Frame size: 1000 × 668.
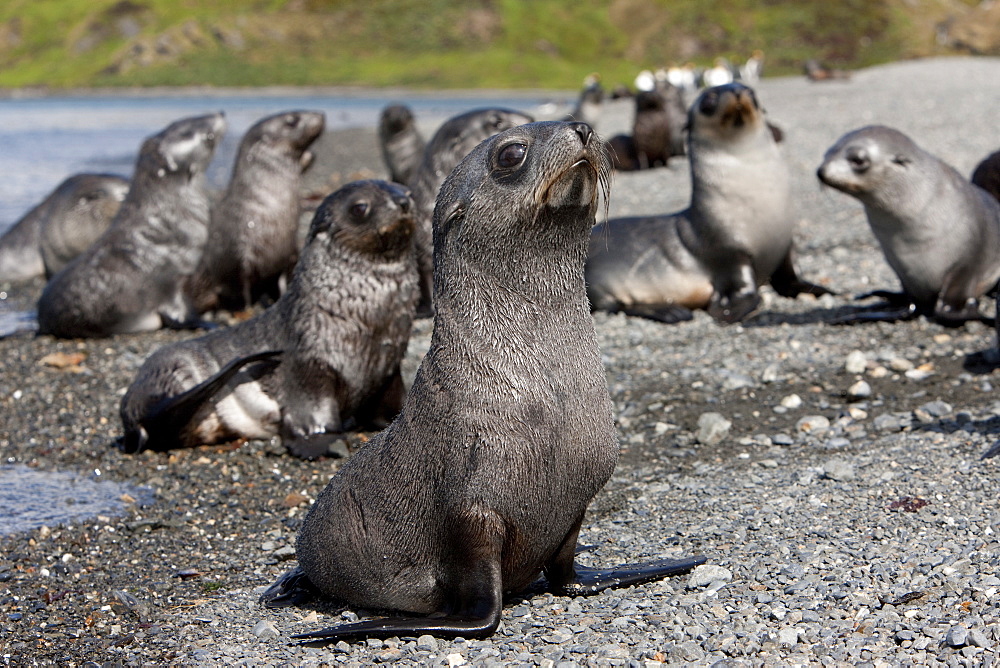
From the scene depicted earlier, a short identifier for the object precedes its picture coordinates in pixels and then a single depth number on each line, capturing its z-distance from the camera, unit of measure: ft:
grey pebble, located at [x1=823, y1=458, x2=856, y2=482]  29.27
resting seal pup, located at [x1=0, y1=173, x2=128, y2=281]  71.61
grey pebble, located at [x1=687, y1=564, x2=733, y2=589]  23.25
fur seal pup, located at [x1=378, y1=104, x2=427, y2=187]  87.20
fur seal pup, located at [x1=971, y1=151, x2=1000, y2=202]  57.00
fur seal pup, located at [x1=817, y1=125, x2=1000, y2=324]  46.75
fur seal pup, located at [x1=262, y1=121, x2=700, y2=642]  20.99
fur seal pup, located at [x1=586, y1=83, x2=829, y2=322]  52.60
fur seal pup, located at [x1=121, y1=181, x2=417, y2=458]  37.09
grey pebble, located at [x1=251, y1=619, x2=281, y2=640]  22.90
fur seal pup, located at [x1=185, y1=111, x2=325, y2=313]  57.57
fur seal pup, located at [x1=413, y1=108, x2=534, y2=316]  51.98
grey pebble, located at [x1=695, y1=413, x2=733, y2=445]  35.06
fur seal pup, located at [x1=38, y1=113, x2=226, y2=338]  55.06
